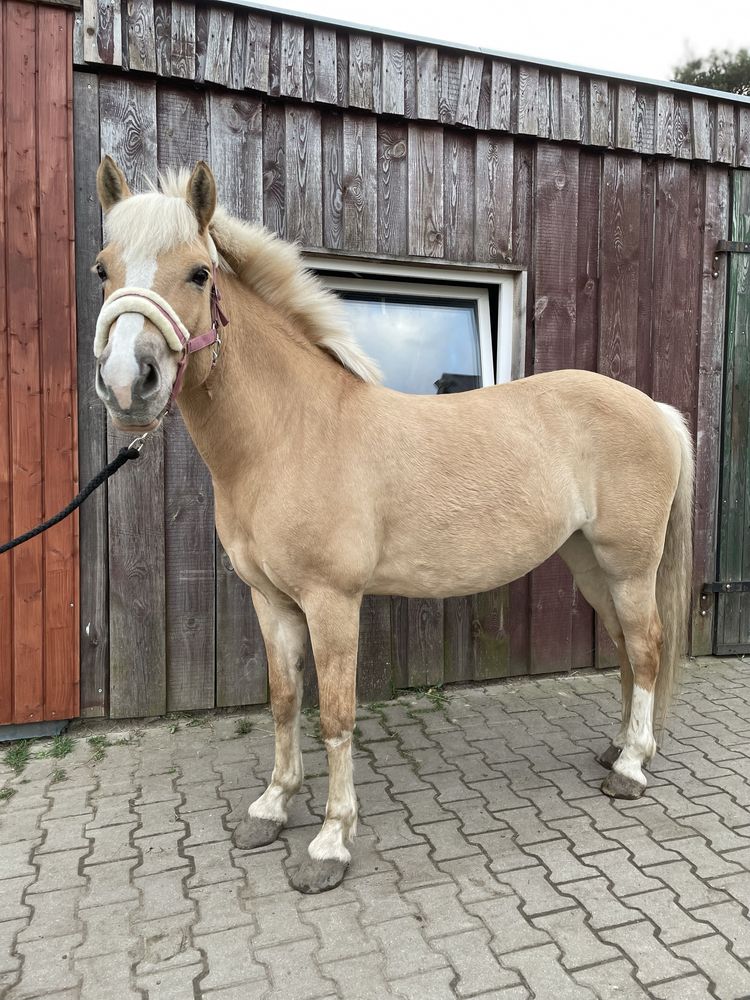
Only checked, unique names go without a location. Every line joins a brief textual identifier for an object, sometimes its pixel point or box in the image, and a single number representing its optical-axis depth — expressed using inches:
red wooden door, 119.7
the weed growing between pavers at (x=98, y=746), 122.7
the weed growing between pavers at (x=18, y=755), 119.0
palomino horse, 73.9
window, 149.2
